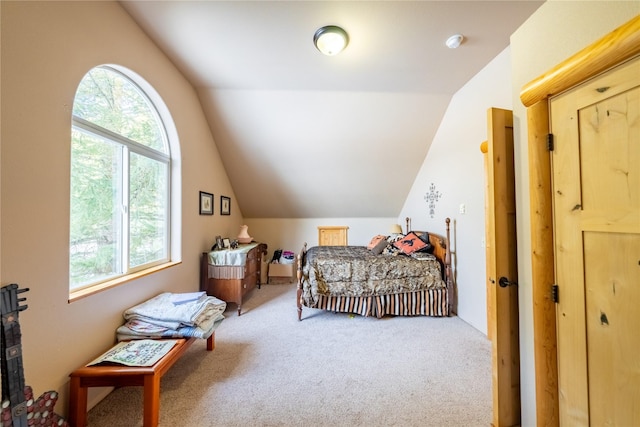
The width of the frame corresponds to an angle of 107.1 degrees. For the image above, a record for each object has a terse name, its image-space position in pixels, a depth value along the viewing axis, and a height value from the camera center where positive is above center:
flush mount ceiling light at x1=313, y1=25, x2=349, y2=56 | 1.84 +1.44
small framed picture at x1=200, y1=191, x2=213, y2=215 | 3.08 +0.21
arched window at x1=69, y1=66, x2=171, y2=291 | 1.58 +0.31
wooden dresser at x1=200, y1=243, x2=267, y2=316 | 2.98 -0.73
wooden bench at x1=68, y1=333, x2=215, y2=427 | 1.34 -0.95
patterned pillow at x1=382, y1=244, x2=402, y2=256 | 3.36 -0.48
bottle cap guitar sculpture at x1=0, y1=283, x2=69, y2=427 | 1.04 -0.67
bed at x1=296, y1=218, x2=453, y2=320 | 2.88 -0.85
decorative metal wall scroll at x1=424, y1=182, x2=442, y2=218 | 3.43 +0.29
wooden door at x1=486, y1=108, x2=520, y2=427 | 1.31 -0.27
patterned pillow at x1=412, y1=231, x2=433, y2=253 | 3.22 -0.33
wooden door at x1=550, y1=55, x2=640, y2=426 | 0.80 -0.12
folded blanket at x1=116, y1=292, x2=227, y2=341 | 1.72 -0.76
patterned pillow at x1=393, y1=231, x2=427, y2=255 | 3.23 -0.38
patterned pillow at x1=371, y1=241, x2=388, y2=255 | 3.52 -0.45
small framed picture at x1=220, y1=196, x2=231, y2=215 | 3.76 +0.22
